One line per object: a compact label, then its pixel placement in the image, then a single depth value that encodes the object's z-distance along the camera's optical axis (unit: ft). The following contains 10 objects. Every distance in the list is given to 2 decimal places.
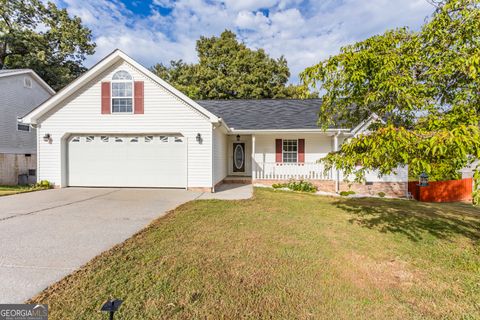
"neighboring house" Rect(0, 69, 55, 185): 40.78
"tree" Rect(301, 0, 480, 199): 10.69
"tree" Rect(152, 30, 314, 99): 82.12
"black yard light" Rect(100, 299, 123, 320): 5.51
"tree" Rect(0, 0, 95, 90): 69.77
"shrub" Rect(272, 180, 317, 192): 36.01
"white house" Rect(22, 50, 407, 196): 32.55
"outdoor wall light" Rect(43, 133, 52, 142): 33.37
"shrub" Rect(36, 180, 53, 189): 32.89
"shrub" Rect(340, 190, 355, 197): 34.84
